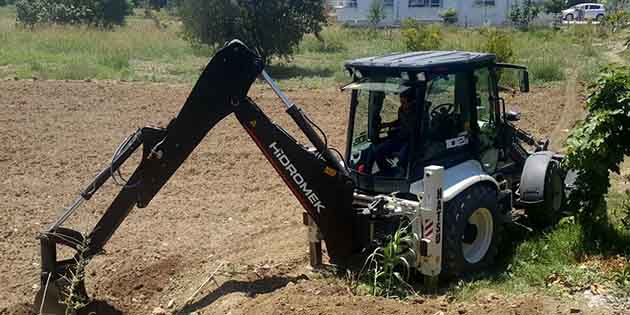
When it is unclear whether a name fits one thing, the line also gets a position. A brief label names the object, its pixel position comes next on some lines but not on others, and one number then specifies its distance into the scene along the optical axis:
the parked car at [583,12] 54.28
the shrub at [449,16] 51.78
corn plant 6.59
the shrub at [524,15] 48.21
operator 6.91
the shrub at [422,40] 25.58
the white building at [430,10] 53.62
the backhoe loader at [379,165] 6.41
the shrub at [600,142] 7.19
